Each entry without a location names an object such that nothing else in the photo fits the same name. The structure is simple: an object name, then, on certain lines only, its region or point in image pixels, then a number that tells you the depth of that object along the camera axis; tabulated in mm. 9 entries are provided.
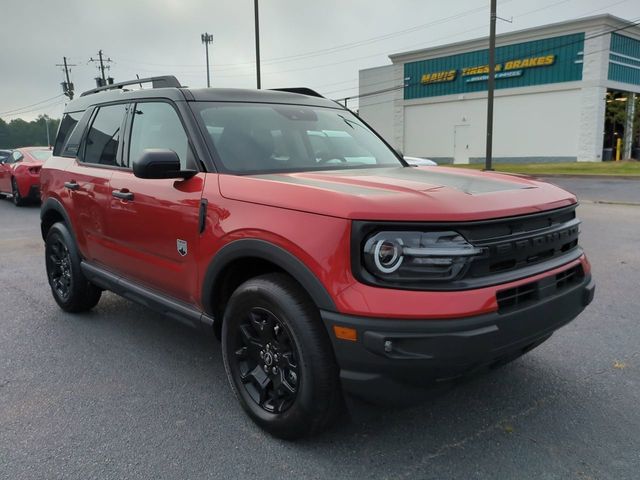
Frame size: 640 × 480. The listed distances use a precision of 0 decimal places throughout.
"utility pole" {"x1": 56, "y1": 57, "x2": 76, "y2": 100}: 51731
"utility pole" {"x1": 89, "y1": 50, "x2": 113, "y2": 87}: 62938
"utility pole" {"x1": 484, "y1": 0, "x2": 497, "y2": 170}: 19047
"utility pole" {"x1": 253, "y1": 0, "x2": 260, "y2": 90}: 23156
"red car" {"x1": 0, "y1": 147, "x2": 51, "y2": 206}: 13430
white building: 29453
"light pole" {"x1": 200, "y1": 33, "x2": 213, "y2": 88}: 55075
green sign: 30000
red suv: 2201
